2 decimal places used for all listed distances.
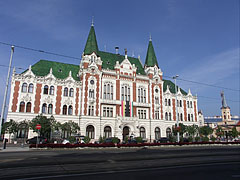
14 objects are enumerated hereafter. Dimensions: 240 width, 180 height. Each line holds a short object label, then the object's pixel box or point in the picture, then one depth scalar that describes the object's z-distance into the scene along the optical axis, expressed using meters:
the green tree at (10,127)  35.20
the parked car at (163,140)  43.53
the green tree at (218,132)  62.98
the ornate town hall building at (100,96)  42.50
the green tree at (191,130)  51.31
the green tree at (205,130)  53.22
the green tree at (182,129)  49.83
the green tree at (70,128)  38.75
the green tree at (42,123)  34.78
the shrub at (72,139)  34.71
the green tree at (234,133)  64.12
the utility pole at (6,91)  26.36
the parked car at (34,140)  36.24
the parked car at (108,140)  37.75
